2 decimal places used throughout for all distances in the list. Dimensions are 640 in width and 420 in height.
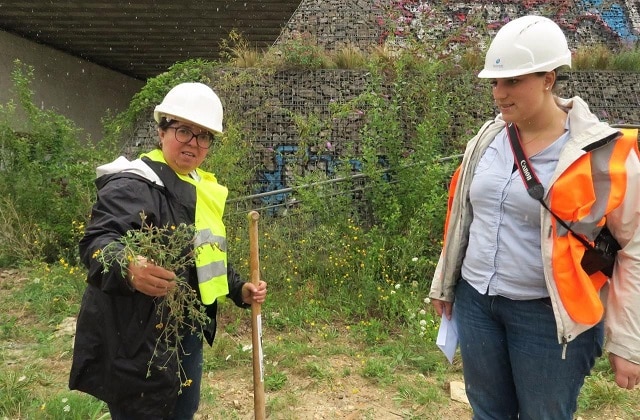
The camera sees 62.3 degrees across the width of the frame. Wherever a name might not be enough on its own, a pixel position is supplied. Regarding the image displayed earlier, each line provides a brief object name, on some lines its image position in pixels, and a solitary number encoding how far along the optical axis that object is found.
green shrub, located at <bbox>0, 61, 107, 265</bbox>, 6.13
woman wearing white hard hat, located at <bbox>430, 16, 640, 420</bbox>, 1.70
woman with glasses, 1.71
